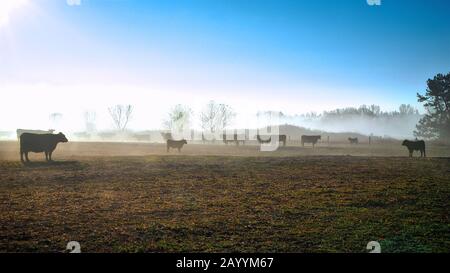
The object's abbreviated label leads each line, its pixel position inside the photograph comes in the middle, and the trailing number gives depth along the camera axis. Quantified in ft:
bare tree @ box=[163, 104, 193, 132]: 319.88
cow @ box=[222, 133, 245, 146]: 173.88
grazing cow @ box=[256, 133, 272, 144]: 167.30
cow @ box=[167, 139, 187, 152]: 124.92
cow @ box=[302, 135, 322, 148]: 165.78
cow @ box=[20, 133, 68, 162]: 76.18
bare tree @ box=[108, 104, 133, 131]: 363.11
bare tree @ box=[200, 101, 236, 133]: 330.13
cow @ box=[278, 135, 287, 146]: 168.79
